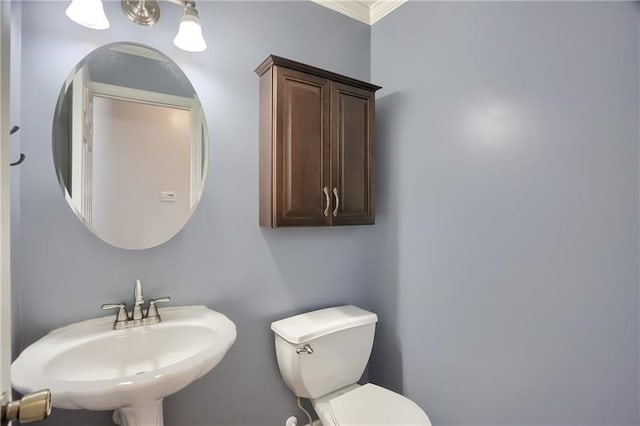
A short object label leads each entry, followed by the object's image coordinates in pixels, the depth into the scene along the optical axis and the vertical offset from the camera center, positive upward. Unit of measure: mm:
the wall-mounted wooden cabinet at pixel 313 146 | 1376 +337
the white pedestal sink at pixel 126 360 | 794 -437
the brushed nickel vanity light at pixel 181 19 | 1199 +786
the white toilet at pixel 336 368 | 1348 -721
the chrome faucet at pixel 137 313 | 1142 -363
